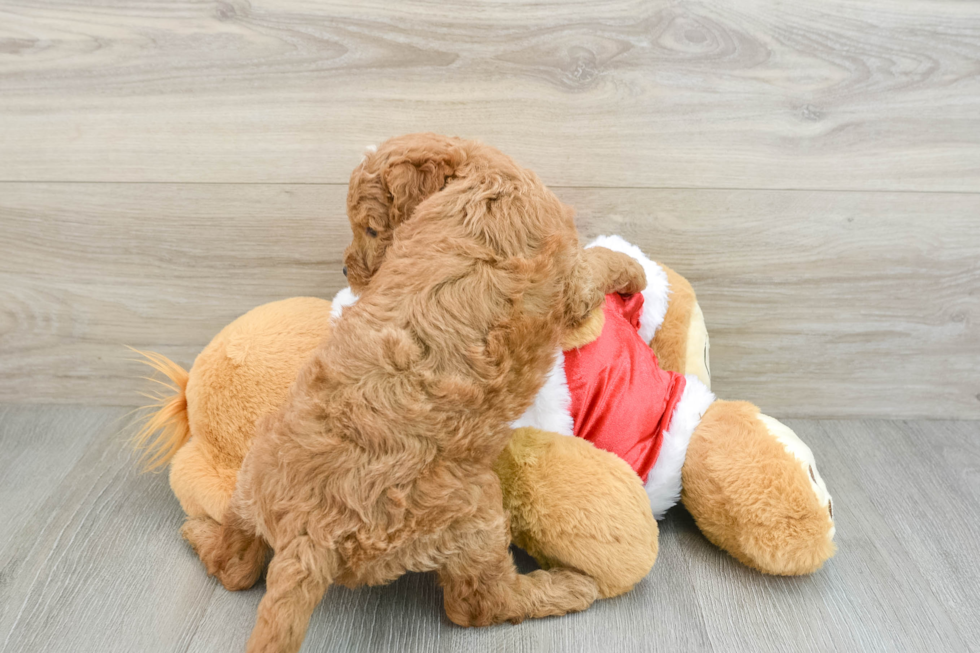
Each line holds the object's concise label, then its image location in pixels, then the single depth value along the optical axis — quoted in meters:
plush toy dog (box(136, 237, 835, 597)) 0.84
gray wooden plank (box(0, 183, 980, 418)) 1.13
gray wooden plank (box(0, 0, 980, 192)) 1.03
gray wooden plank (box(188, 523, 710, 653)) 0.81
